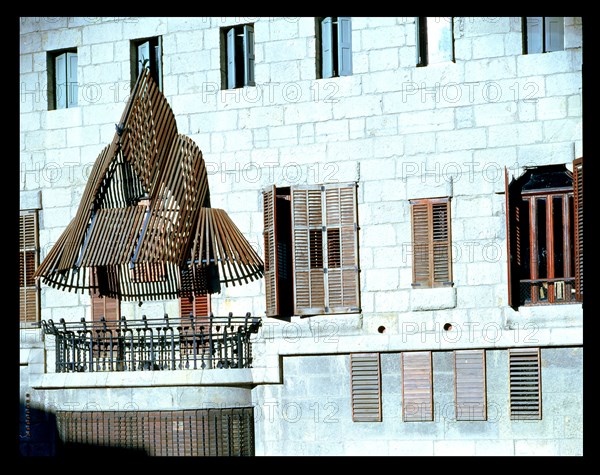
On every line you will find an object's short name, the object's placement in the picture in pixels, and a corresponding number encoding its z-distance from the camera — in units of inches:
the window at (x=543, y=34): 714.2
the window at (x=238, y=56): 781.3
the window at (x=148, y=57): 802.8
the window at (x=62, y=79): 824.9
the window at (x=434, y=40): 734.5
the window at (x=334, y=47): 758.5
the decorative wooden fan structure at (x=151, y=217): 748.0
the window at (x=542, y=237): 701.9
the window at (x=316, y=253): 741.3
